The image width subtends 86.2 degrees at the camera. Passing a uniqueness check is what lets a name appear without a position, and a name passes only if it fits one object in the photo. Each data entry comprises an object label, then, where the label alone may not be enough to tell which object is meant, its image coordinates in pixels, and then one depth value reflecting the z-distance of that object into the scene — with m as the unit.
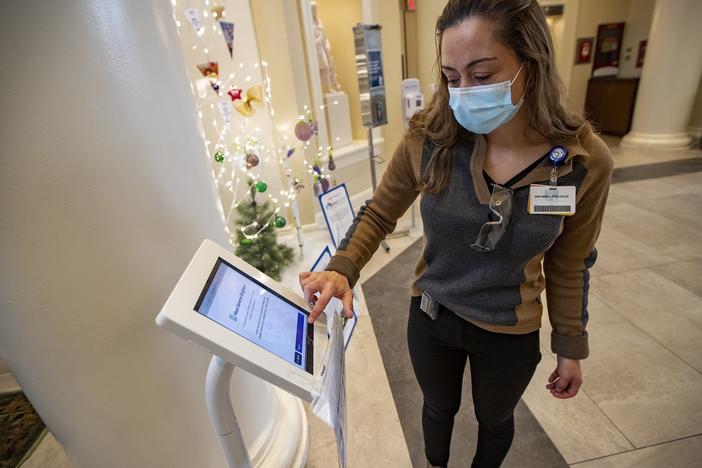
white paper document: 0.54
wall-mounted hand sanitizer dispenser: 3.26
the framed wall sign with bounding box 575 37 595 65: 7.35
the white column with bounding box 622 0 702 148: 5.21
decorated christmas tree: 2.75
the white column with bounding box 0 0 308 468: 0.72
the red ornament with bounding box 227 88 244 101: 2.82
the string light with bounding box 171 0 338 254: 2.84
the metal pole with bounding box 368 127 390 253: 3.29
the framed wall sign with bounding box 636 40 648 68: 6.98
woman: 0.79
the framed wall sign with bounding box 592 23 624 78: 7.24
